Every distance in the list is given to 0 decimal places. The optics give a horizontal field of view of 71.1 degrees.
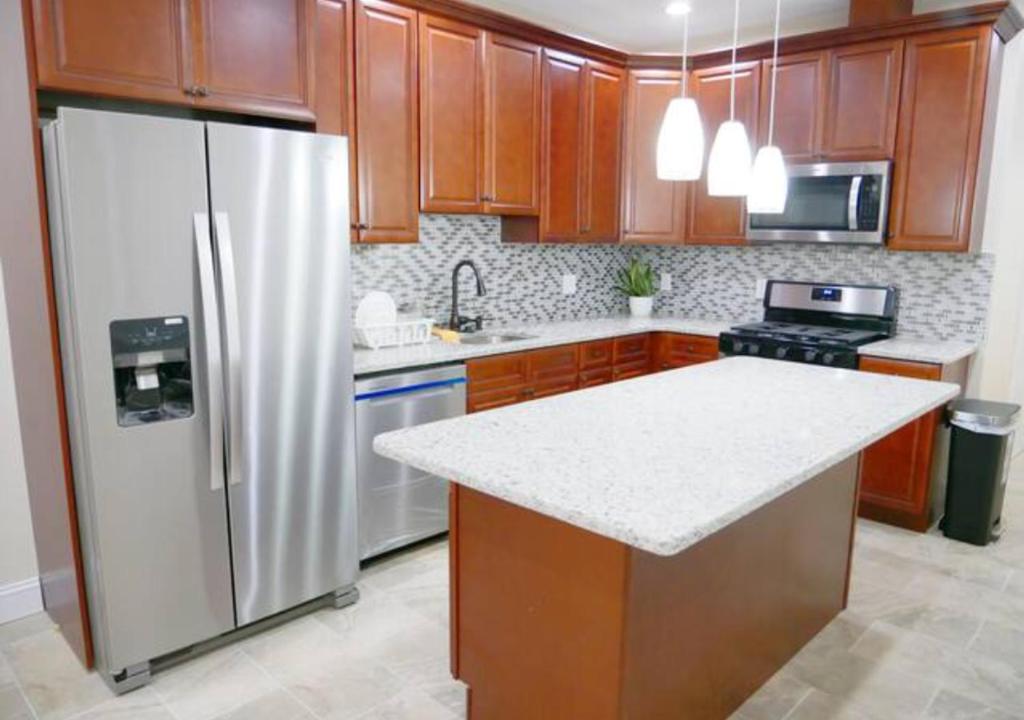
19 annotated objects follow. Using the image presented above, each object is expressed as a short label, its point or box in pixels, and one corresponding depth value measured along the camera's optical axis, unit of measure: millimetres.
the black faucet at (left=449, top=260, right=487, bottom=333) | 3787
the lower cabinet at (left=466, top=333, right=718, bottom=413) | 3412
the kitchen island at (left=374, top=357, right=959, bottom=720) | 1525
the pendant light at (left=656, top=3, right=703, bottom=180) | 1919
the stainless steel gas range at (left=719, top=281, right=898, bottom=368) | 3691
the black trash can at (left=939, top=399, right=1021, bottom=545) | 3338
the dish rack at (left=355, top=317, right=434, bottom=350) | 3258
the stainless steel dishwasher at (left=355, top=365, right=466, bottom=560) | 2922
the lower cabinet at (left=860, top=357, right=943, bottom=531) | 3422
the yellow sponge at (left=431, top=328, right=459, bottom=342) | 3568
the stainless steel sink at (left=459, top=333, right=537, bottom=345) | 3781
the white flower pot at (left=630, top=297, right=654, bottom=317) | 4895
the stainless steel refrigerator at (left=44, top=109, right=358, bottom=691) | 2070
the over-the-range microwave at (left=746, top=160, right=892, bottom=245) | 3701
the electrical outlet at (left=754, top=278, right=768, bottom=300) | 4527
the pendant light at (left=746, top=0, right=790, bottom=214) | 2125
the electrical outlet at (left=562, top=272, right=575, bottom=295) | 4633
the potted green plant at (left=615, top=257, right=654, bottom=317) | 4902
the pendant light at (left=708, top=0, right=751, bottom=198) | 2025
